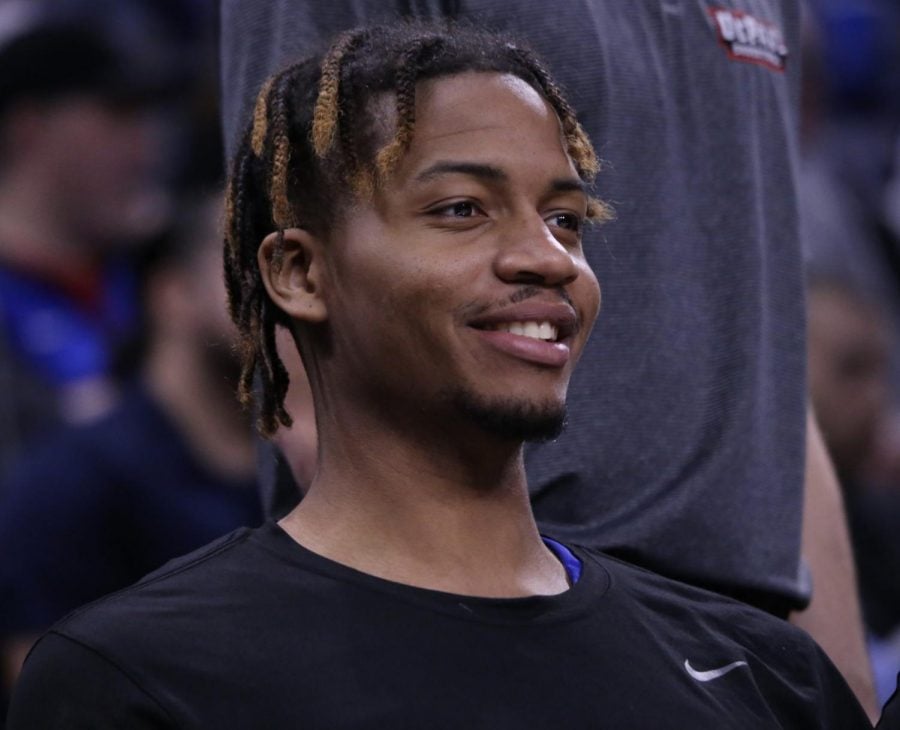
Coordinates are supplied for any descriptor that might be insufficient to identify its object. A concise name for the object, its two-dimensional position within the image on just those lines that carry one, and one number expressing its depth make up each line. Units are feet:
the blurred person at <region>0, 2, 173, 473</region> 32.50
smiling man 12.78
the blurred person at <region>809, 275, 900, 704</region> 33.63
